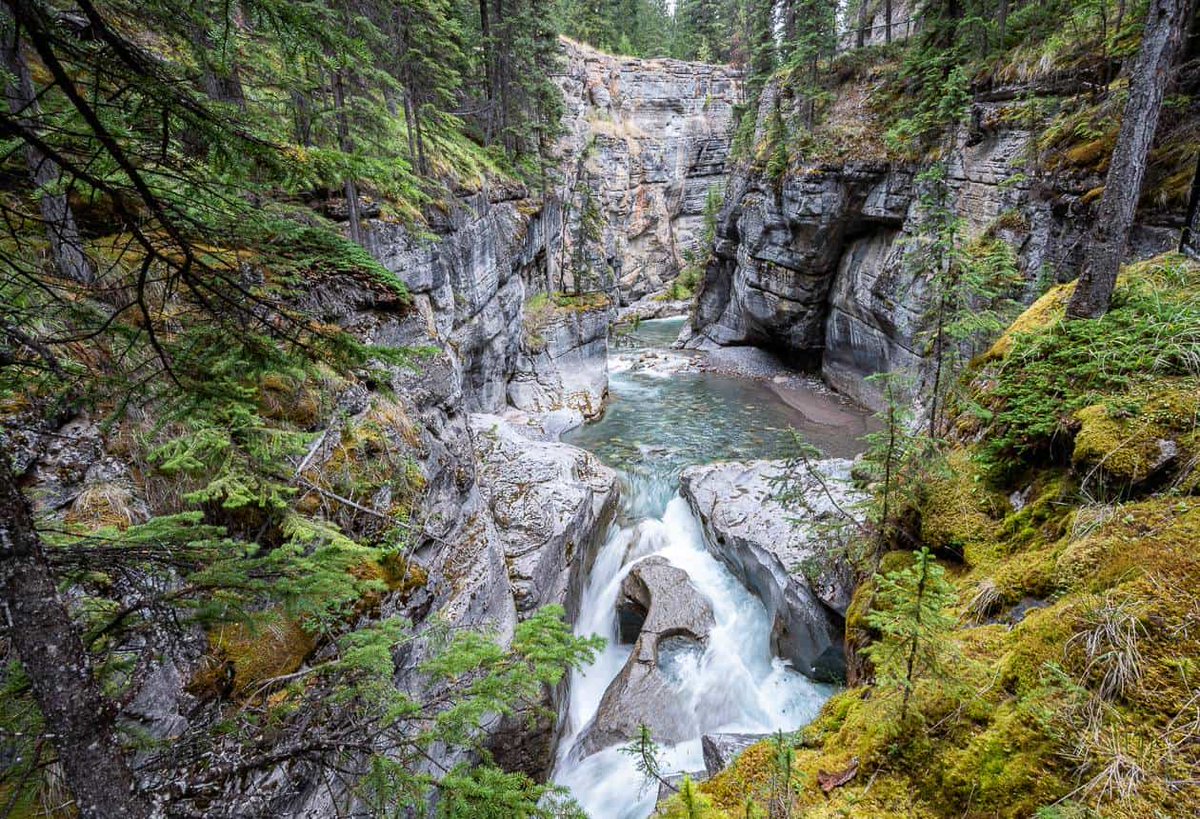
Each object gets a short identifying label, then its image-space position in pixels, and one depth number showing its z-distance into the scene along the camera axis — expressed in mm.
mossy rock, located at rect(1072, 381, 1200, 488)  3938
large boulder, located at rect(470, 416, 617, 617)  9445
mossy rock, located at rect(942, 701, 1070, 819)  2654
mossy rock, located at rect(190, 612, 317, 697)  3777
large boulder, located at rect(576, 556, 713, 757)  8609
